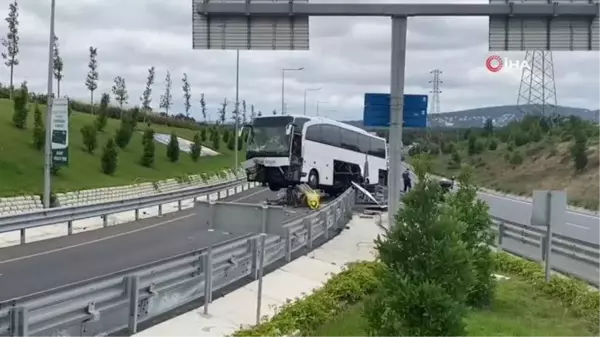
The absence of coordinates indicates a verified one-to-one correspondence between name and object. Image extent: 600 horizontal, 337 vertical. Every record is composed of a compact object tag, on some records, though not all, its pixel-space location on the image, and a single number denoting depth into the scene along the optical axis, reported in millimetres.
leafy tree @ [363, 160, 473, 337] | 8023
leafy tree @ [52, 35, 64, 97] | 69562
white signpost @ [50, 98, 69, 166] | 27641
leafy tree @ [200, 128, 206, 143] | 84688
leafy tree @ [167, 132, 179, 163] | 61000
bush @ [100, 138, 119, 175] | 46719
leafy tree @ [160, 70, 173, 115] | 105850
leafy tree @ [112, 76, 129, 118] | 86312
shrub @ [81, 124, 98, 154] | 50750
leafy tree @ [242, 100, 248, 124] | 105675
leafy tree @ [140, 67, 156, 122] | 90625
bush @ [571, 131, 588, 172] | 69188
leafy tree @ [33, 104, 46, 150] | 44438
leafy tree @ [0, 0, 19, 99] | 64625
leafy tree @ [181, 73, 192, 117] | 106688
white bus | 38312
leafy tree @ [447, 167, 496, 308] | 15156
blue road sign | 23625
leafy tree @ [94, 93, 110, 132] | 59644
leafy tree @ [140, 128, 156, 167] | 55594
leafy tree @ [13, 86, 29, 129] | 47406
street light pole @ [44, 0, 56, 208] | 26953
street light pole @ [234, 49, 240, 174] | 60156
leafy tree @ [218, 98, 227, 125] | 122019
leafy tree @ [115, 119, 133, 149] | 56281
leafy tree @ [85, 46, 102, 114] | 76812
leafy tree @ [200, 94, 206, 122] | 117625
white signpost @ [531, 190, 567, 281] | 16703
